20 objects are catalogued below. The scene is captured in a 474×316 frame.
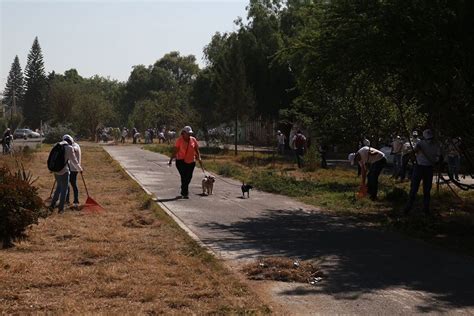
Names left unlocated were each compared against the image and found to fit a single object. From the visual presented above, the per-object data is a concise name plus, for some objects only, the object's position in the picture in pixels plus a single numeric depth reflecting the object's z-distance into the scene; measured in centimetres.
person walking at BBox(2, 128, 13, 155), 3530
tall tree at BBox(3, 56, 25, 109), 13788
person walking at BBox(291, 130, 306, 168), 3053
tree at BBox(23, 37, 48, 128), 11000
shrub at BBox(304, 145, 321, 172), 2859
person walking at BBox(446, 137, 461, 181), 2159
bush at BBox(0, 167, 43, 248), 973
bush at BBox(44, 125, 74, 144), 5689
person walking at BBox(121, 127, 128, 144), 6780
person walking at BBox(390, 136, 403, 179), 2396
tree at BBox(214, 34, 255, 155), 4028
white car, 8199
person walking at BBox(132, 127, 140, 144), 6651
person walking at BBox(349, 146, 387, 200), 1706
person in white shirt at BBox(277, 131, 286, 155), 4162
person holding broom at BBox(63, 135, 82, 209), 1438
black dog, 1739
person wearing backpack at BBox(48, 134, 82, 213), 1369
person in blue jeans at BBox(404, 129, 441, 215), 1321
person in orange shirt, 1684
